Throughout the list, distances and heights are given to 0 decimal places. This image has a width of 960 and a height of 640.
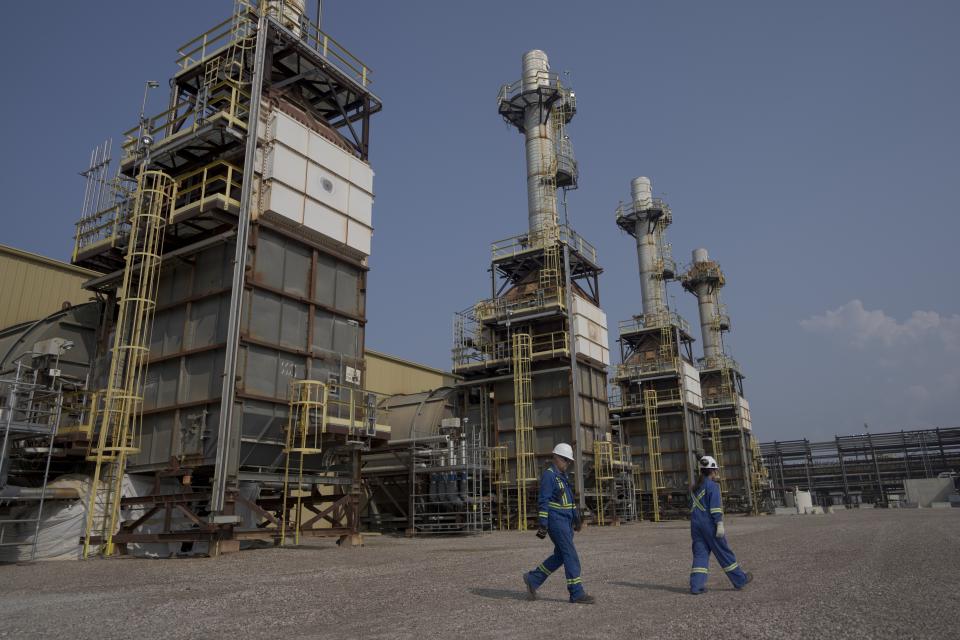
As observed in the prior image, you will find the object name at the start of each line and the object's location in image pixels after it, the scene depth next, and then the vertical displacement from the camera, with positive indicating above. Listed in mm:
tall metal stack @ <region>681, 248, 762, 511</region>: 44559 +6546
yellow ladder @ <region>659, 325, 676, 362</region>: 39000 +8771
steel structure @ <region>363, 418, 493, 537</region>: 22250 +761
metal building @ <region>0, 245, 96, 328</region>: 22297 +7528
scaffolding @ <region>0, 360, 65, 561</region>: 12501 +1422
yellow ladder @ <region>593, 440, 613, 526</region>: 26881 +1287
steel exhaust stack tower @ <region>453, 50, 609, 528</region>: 26125 +5925
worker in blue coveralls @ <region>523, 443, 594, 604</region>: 6805 -293
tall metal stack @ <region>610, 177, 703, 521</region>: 37625 +5565
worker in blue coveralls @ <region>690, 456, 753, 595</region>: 7314 -481
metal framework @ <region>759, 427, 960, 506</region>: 59844 +2855
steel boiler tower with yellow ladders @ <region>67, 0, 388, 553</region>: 14578 +4770
